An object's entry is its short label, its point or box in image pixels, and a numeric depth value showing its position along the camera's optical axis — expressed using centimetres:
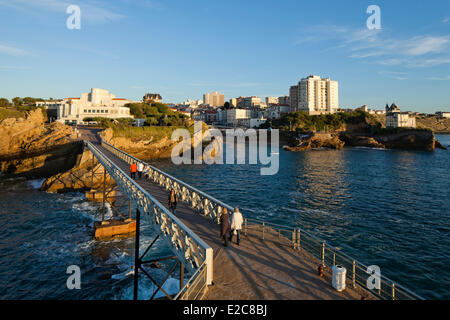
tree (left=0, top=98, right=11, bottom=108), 9944
